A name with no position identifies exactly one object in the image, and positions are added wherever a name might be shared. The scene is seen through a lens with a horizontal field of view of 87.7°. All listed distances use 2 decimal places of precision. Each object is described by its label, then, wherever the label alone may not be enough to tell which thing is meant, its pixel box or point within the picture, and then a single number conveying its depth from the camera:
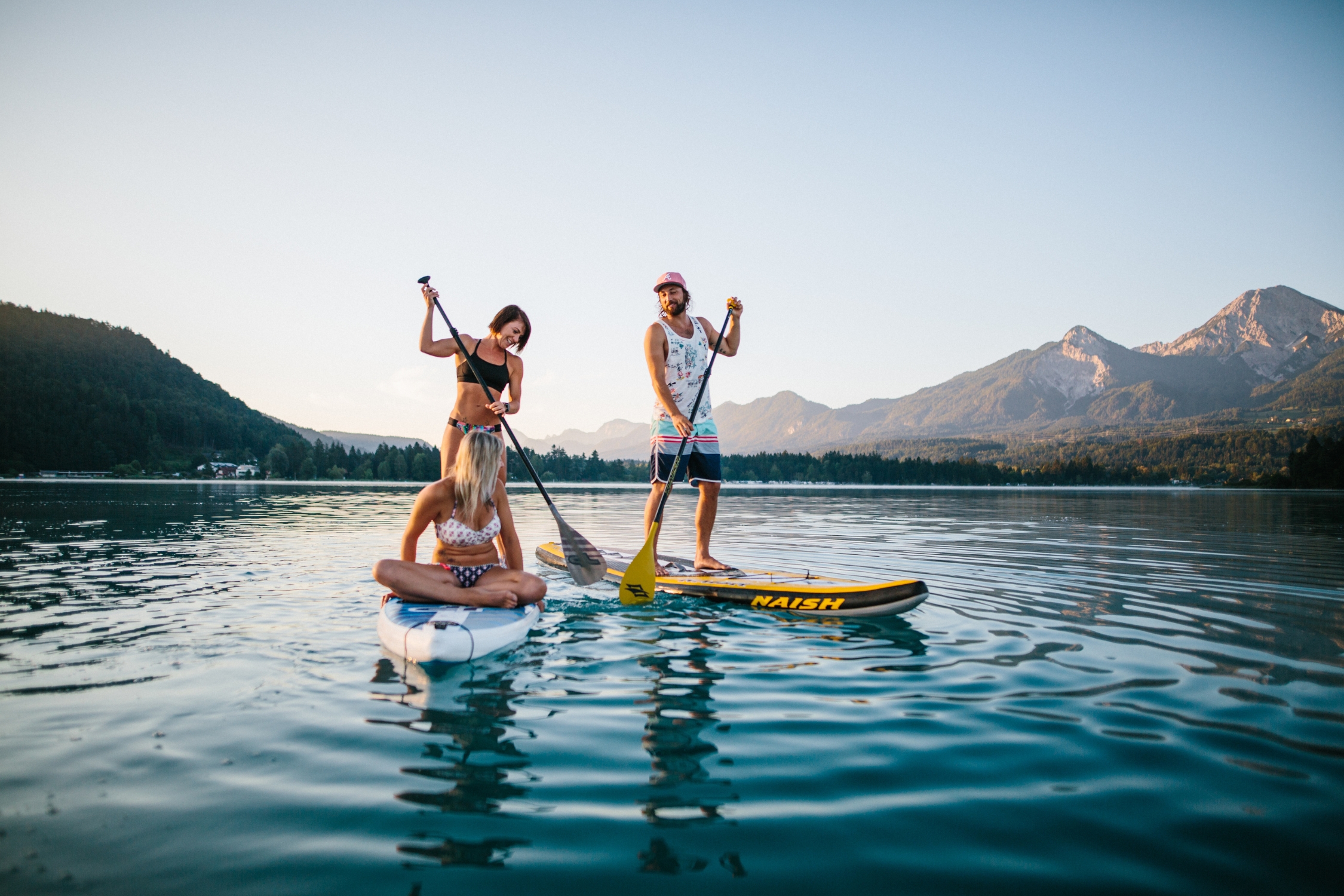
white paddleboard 5.67
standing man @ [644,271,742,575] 9.62
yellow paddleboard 7.25
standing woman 8.94
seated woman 6.53
